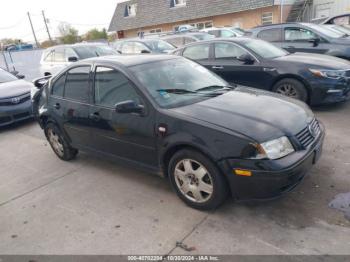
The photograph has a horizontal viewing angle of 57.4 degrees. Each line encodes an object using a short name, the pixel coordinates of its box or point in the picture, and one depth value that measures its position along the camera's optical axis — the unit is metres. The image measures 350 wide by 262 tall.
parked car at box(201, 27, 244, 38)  15.98
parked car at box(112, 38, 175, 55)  11.88
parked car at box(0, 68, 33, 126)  7.41
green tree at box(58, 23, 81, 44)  46.81
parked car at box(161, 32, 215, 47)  13.01
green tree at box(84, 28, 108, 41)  46.47
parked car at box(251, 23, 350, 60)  7.81
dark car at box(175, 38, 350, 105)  5.96
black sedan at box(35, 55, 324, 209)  2.96
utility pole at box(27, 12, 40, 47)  46.83
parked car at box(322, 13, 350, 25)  11.94
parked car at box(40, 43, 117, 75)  10.46
